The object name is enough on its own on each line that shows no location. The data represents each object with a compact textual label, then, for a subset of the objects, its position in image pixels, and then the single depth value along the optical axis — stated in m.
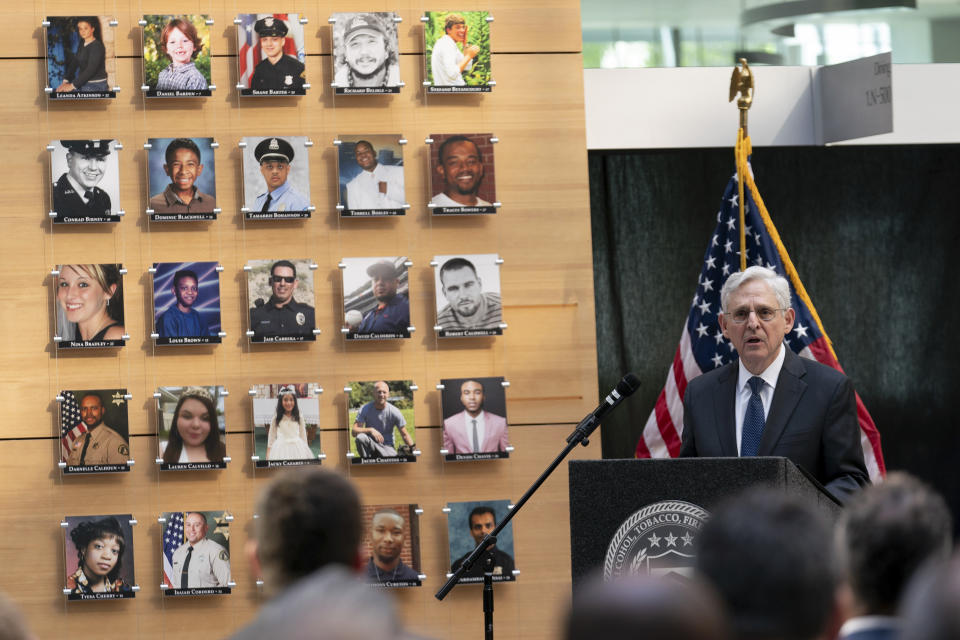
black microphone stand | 8.15
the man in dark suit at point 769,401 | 8.42
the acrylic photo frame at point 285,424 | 10.77
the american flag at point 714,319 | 10.85
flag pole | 11.02
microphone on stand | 7.98
